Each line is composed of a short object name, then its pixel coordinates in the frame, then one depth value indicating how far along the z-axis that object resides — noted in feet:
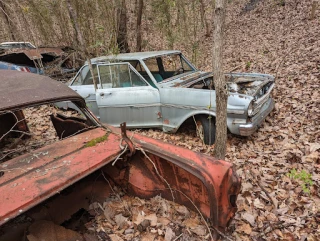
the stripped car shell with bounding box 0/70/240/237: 6.23
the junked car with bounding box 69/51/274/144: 12.55
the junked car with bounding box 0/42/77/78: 21.57
